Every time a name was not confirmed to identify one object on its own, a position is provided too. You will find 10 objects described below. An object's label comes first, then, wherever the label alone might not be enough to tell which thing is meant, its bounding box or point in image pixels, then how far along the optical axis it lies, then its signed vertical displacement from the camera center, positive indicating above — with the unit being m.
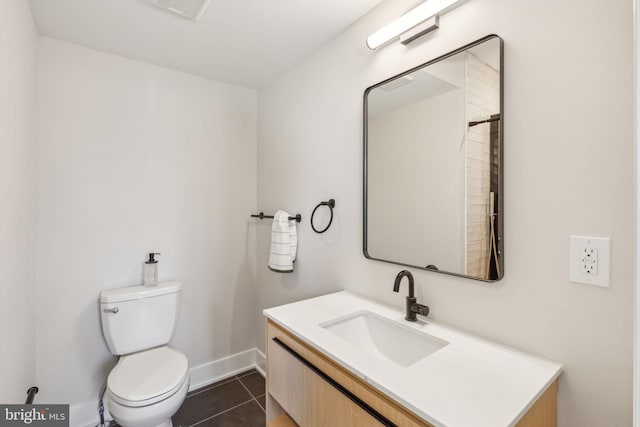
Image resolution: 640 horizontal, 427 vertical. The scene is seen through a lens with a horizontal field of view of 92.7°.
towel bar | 2.06 -0.05
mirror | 1.09 +0.19
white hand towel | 2.01 -0.23
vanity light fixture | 1.19 +0.79
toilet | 1.47 -0.88
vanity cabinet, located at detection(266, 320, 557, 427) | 0.82 -0.59
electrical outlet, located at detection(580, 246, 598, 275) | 0.86 -0.14
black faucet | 1.23 -0.38
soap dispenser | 2.03 -0.41
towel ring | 1.77 +0.03
